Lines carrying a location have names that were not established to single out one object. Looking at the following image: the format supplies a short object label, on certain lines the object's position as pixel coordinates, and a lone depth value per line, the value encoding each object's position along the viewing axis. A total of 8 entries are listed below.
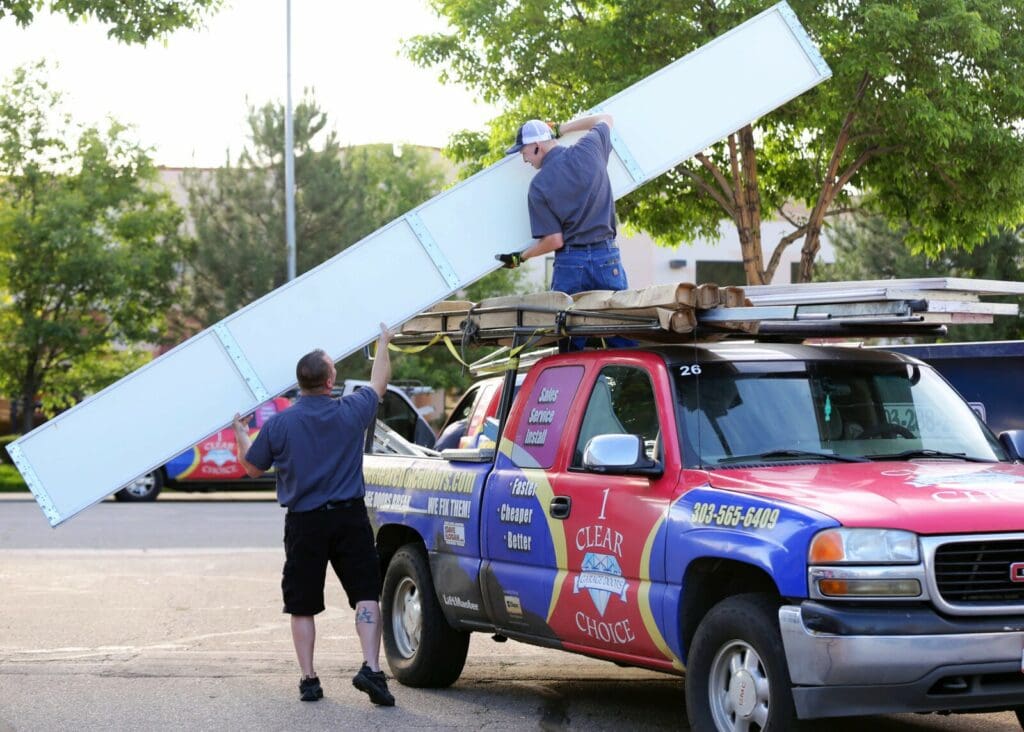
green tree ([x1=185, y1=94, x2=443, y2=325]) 36.81
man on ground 8.34
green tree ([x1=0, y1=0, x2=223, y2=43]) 14.72
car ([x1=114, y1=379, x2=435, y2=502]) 25.28
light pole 32.69
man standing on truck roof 8.98
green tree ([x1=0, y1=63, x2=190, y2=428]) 33.16
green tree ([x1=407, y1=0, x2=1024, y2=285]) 18.42
